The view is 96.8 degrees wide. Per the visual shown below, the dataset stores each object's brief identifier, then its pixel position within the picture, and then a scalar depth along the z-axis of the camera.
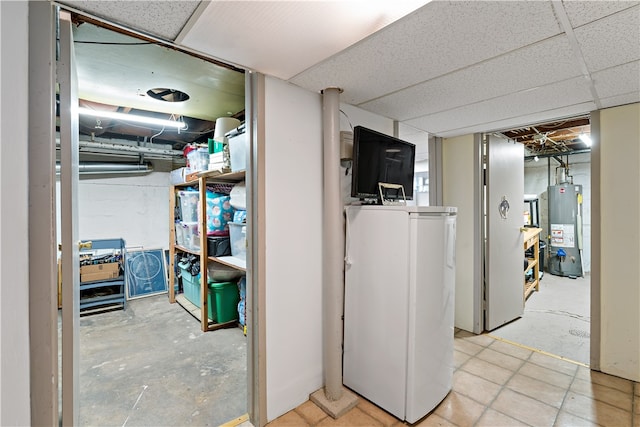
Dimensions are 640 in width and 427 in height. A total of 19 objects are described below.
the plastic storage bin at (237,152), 2.49
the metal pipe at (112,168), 4.27
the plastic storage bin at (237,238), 3.03
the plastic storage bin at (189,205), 3.68
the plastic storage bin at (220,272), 3.27
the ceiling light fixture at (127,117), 2.77
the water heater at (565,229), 5.51
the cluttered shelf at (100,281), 3.67
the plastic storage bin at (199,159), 3.28
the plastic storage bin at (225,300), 3.18
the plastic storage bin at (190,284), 3.73
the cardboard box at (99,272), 3.69
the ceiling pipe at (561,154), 5.39
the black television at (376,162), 1.94
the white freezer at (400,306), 1.75
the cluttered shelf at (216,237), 3.06
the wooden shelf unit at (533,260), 4.19
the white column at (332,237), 1.95
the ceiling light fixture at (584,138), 4.32
